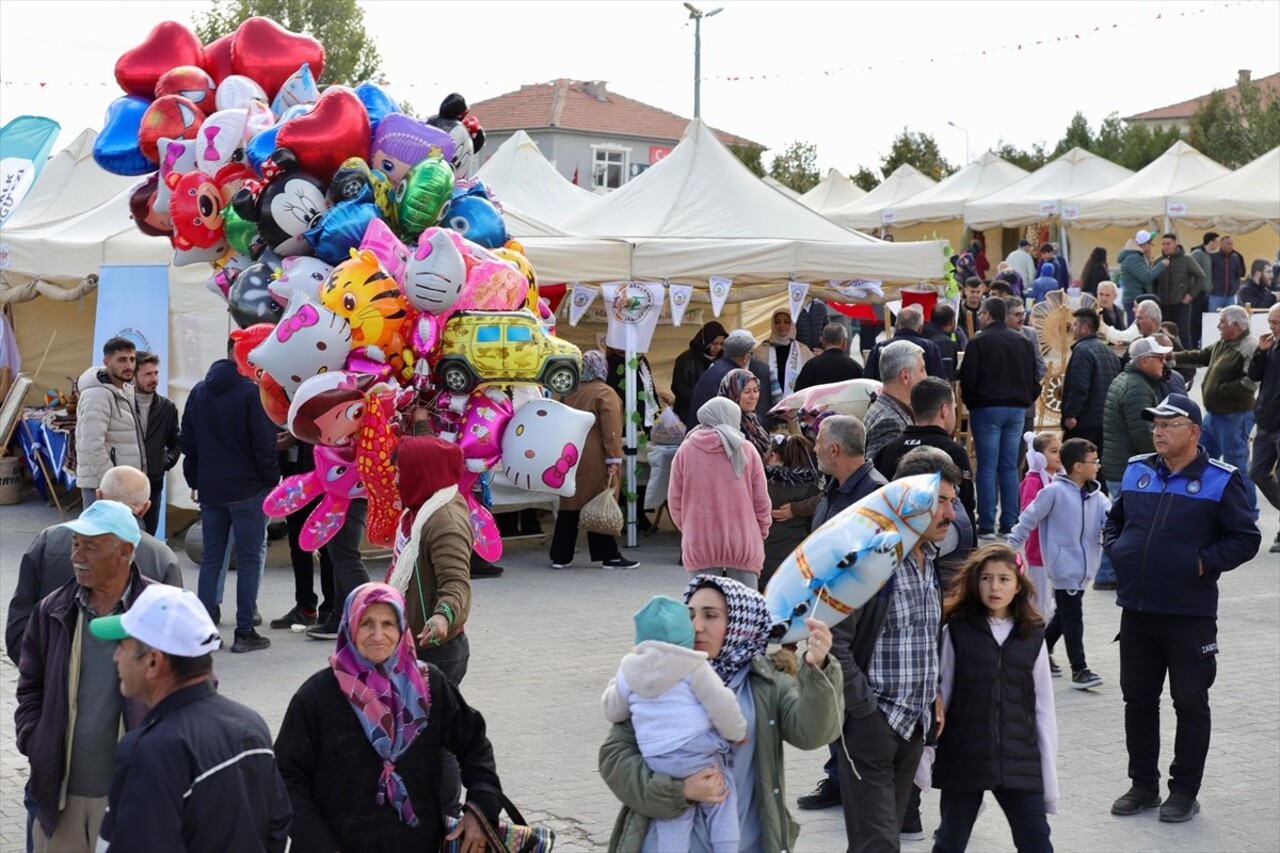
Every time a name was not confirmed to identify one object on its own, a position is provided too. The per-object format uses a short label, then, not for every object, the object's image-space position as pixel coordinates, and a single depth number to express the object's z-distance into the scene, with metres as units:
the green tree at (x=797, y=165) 54.81
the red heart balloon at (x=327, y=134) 7.23
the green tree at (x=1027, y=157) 52.84
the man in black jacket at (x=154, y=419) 10.47
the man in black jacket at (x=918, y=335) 12.84
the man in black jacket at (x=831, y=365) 12.57
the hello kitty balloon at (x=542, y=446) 6.94
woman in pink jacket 8.16
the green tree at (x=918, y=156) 53.66
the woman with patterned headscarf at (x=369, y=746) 4.47
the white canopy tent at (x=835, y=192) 41.53
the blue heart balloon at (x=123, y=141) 7.86
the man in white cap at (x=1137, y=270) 22.47
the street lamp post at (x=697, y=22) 32.91
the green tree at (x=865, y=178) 53.75
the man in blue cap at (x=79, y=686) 4.87
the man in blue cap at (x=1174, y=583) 6.64
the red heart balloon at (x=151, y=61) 8.06
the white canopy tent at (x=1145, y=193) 29.02
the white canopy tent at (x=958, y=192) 35.31
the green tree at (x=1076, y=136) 53.59
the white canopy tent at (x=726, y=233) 13.10
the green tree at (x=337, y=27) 61.66
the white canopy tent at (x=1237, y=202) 28.17
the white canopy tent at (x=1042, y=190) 32.88
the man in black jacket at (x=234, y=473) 9.66
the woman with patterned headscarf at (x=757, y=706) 4.29
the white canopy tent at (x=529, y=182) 19.86
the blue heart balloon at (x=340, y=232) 7.16
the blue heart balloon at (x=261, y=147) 7.32
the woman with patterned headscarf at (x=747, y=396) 9.84
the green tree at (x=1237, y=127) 43.19
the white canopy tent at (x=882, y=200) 37.16
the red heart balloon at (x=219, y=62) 8.22
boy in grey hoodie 8.52
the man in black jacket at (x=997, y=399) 12.77
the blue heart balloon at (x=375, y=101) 7.75
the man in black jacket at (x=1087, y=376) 12.98
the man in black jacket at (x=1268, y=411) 12.70
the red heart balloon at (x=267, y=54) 8.14
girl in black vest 5.44
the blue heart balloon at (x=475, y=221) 7.62
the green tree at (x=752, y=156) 51.81
